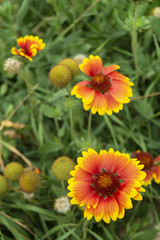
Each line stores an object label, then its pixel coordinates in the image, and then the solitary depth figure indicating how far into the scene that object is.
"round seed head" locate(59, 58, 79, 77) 0.59
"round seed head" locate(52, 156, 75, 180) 0.54
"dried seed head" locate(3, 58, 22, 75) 0.62
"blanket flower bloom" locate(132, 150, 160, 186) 0.56
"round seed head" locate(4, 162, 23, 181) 0.58
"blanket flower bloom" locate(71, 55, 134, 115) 0.53
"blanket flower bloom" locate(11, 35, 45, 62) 0.57
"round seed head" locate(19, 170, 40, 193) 0.56
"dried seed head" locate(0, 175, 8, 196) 0.57
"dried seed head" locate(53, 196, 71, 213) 0.57
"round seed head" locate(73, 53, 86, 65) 0.65
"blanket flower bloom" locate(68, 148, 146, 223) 0.48
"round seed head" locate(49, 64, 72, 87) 0.57
